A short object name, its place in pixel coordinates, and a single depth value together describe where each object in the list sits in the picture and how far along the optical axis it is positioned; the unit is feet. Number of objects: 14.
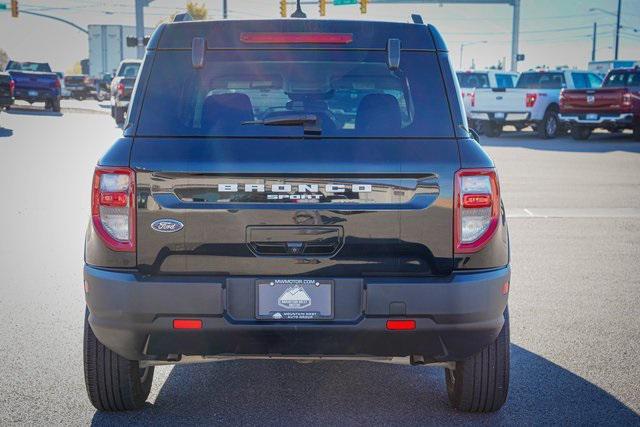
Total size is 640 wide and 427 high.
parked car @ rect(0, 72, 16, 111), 95.66
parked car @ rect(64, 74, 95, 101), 192.13
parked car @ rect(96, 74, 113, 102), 175.71
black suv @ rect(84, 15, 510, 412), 12.02
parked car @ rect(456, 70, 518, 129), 98.17
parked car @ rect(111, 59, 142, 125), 90.79
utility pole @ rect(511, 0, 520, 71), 158.40
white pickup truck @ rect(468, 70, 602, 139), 88.89
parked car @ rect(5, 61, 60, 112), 122.42
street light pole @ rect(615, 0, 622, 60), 211.00
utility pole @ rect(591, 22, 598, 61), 318.28
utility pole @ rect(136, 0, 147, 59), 153.38
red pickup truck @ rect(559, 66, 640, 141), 82.33
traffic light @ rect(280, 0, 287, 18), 124.67
